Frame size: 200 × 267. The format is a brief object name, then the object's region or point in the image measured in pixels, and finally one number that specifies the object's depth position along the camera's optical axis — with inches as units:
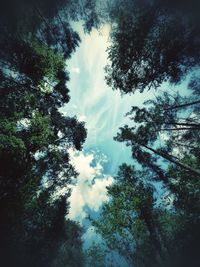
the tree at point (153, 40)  369.4
